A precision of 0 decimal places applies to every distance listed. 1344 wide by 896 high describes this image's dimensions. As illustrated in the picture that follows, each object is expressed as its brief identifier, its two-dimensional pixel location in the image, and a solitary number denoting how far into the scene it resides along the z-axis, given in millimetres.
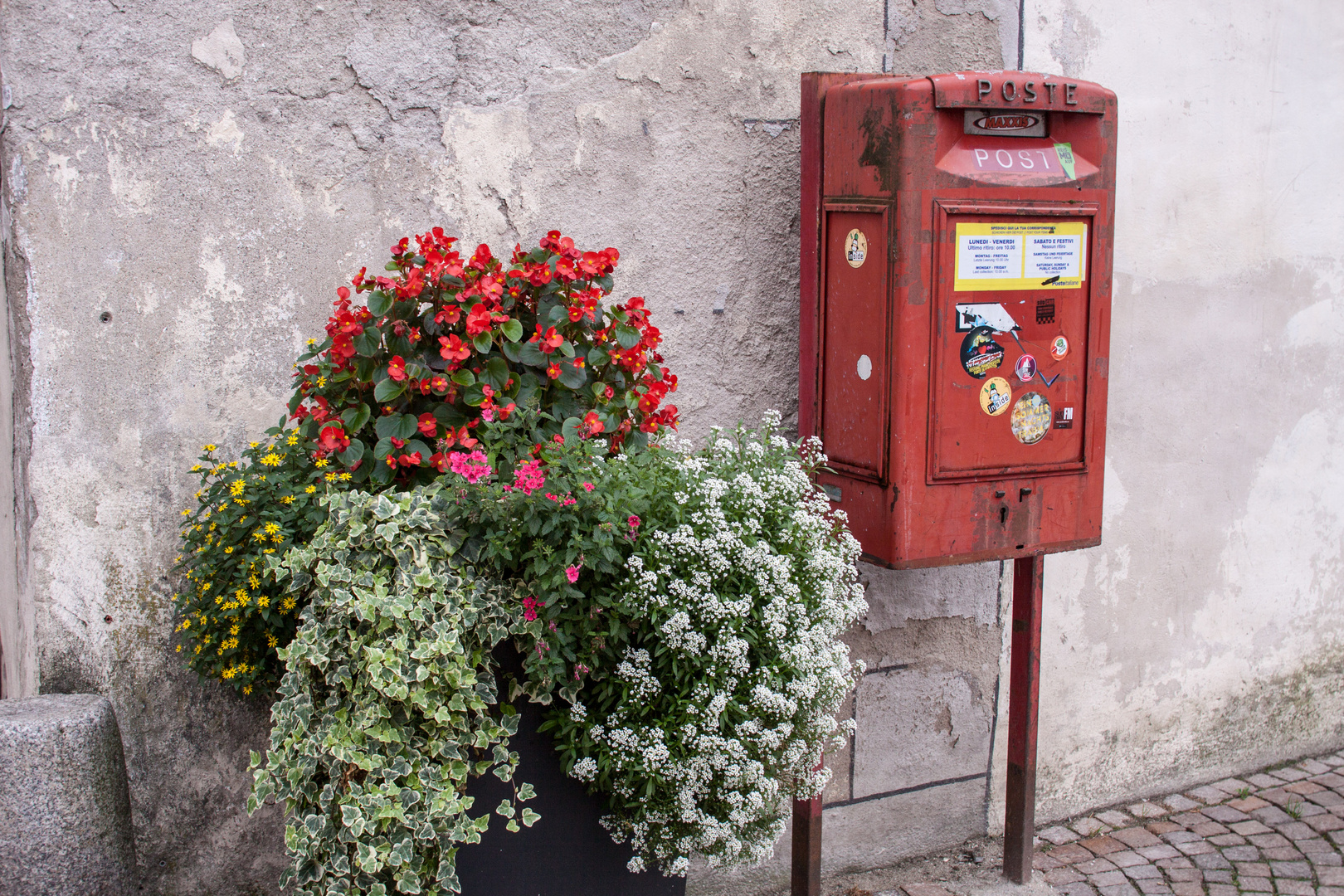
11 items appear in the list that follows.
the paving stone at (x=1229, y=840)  3544
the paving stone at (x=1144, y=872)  3328
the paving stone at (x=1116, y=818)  3713
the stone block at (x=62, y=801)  2234
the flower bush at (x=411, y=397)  2262
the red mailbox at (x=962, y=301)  2576
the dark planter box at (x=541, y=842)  2164
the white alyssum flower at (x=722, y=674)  2137
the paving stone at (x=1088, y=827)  3647
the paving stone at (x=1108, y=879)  3295
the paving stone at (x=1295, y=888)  3232
